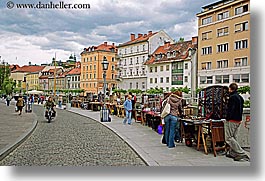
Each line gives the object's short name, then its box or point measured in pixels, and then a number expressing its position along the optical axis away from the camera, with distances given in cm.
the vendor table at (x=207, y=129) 732
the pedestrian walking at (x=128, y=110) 1449
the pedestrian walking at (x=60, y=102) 3253
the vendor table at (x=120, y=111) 1901
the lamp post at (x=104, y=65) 1282
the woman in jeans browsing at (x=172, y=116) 817
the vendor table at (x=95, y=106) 2540
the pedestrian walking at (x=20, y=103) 2048
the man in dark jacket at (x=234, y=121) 681
